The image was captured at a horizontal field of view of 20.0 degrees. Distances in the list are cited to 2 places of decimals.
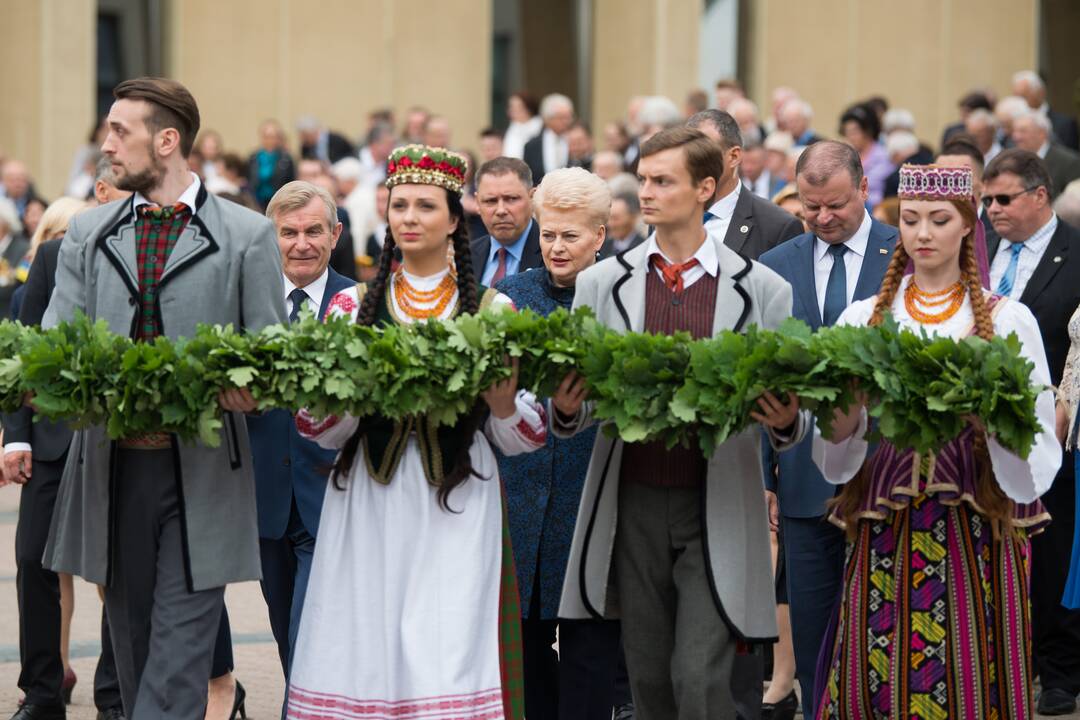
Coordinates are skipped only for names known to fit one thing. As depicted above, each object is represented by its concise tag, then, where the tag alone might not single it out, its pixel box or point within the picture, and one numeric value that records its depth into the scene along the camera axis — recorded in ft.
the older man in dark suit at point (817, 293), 37.74
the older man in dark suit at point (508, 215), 46.11
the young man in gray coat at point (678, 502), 31.07
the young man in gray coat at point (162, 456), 32.45
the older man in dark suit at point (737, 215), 43.44
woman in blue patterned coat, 34.77
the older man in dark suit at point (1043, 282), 46.65
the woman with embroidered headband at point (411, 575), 31.43
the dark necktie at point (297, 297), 40.28
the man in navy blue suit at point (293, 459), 38.19
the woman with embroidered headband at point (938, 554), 31.76
